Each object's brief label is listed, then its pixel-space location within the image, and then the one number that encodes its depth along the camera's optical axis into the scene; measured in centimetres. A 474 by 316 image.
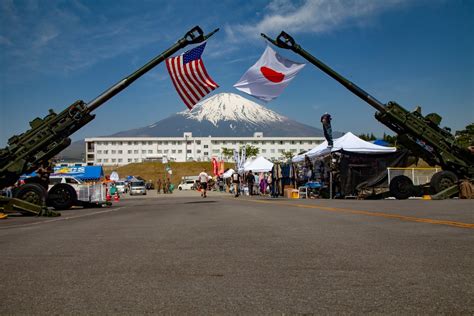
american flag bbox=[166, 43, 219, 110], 1920
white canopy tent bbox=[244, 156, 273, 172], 4047
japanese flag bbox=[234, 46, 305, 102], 2047
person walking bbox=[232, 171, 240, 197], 3135
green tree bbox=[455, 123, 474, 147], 6404
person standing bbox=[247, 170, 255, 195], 3725
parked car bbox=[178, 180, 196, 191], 8125
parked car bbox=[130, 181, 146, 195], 5338
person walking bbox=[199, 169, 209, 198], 2830
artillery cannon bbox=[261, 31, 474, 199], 1869
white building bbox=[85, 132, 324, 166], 16000
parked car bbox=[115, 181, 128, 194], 5967
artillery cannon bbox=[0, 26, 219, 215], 1592
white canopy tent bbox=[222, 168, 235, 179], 5809
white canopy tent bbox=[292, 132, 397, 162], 2309
